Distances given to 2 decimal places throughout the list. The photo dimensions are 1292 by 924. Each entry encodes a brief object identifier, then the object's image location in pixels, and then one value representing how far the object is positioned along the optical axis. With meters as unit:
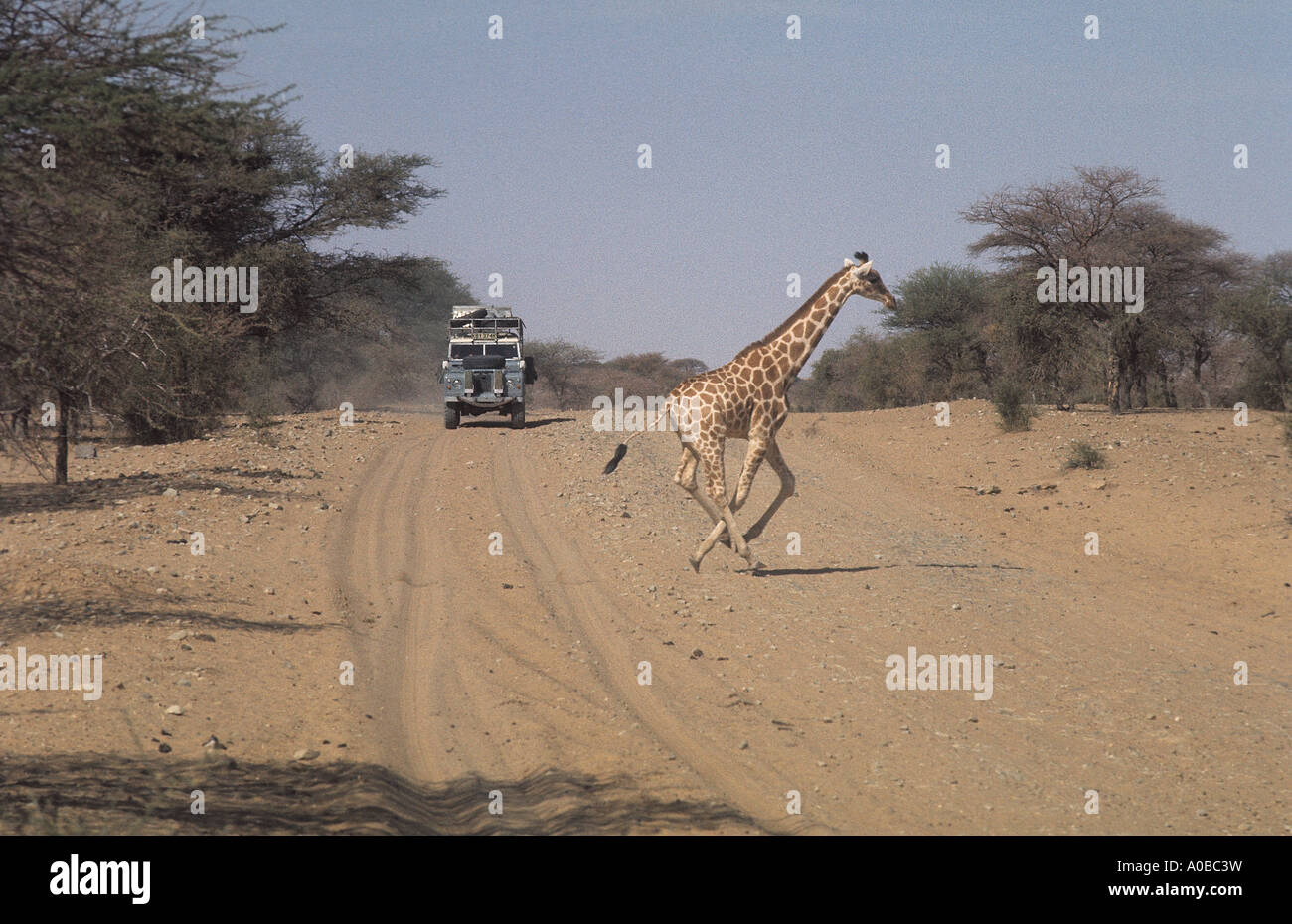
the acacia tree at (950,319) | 35.69
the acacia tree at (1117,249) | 25.86
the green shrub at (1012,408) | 22.33
